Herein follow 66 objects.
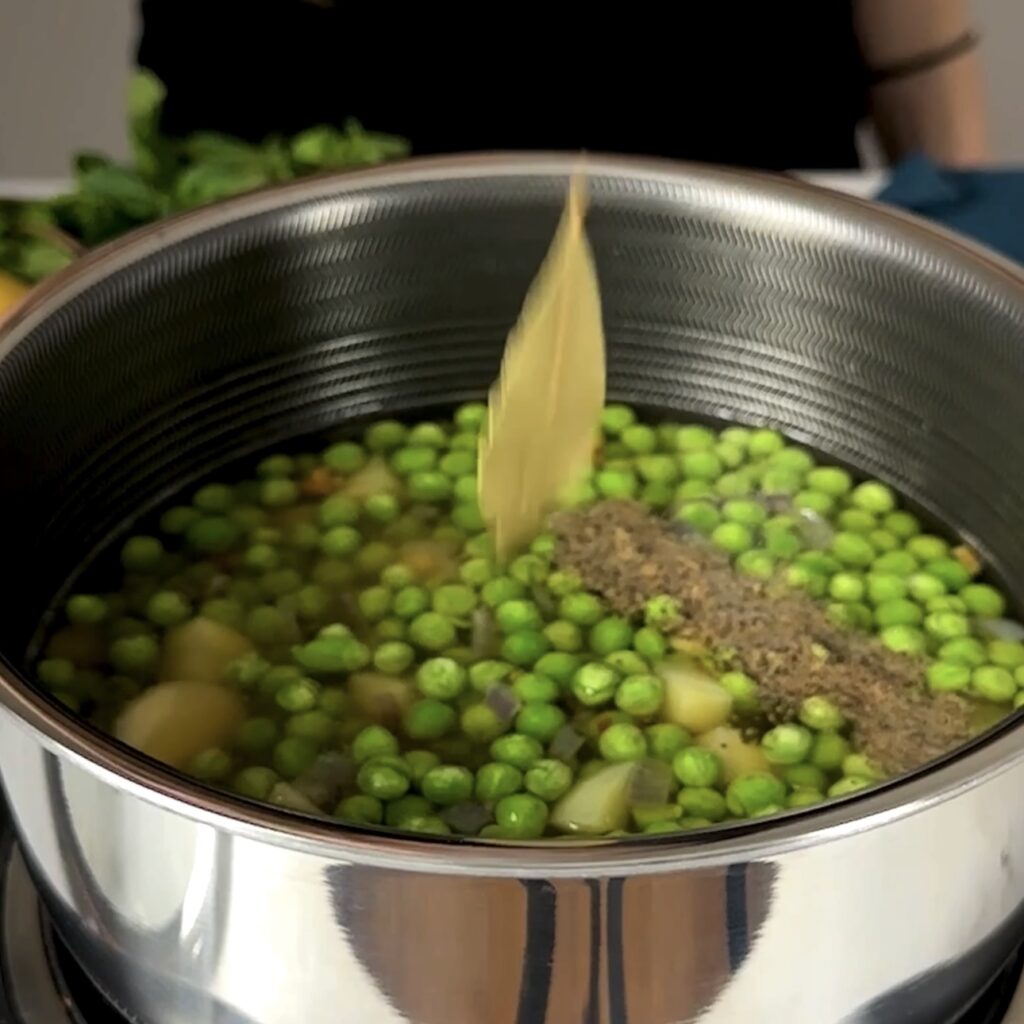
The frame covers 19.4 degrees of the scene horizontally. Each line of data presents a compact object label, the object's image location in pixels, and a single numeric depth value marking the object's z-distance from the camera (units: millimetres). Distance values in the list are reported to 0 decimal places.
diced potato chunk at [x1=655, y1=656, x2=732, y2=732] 579
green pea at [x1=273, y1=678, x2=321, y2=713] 573
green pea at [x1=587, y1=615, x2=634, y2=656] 591
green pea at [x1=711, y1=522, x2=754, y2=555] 621
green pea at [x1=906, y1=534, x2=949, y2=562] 619
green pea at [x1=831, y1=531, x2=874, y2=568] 620
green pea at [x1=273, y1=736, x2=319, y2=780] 561
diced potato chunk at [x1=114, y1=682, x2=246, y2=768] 562
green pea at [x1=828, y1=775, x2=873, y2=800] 561
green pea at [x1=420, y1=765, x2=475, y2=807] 555
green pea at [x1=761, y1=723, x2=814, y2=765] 567
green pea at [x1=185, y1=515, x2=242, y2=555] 621
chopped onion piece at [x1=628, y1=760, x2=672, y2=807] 556
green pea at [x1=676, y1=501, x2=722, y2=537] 628
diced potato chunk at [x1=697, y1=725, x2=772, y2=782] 568
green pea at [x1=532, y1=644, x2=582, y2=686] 585
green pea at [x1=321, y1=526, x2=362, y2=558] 622
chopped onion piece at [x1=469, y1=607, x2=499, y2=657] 597
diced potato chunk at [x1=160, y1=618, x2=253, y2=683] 587
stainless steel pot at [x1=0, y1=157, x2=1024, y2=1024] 469
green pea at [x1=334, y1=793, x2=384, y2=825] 549
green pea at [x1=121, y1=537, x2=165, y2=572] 615
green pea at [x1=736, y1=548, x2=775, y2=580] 614
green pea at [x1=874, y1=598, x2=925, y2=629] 604
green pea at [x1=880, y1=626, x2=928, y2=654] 596
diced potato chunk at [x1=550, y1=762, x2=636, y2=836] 552
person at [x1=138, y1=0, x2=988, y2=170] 765
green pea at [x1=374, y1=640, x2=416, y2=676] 588
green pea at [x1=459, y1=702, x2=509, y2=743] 574
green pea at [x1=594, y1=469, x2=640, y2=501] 634
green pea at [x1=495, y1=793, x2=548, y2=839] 546
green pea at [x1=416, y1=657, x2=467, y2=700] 581
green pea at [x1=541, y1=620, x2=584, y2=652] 595
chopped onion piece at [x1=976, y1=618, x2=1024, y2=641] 602
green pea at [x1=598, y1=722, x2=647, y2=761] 565
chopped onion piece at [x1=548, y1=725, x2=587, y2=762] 569
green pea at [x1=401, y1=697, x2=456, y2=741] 572
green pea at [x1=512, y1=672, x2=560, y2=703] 578
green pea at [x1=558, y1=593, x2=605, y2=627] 599
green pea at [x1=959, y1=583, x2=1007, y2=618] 607
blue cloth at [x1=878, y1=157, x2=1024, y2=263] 682
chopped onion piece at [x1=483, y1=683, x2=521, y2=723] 578
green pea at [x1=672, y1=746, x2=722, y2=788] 558
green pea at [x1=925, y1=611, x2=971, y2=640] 599
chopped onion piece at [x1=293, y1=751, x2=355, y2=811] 554
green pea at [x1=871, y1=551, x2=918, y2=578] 615
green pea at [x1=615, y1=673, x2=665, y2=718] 576
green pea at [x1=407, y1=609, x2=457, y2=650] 596
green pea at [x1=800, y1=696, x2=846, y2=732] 574
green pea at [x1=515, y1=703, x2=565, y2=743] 571
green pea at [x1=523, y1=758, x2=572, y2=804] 557
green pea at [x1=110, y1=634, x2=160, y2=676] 588
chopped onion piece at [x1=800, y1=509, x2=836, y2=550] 629
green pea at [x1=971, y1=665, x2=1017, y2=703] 586
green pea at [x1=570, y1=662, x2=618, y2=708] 579
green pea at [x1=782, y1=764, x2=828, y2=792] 565
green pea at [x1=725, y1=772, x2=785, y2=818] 556
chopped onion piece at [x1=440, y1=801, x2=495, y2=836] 548
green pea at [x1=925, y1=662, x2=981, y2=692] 586
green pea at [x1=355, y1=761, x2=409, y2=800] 551
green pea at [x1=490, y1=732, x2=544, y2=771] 563
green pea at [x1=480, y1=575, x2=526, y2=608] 603
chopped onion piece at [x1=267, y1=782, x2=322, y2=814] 544
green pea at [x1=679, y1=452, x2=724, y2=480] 639
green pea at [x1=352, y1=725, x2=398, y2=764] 563
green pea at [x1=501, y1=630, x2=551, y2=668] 590
